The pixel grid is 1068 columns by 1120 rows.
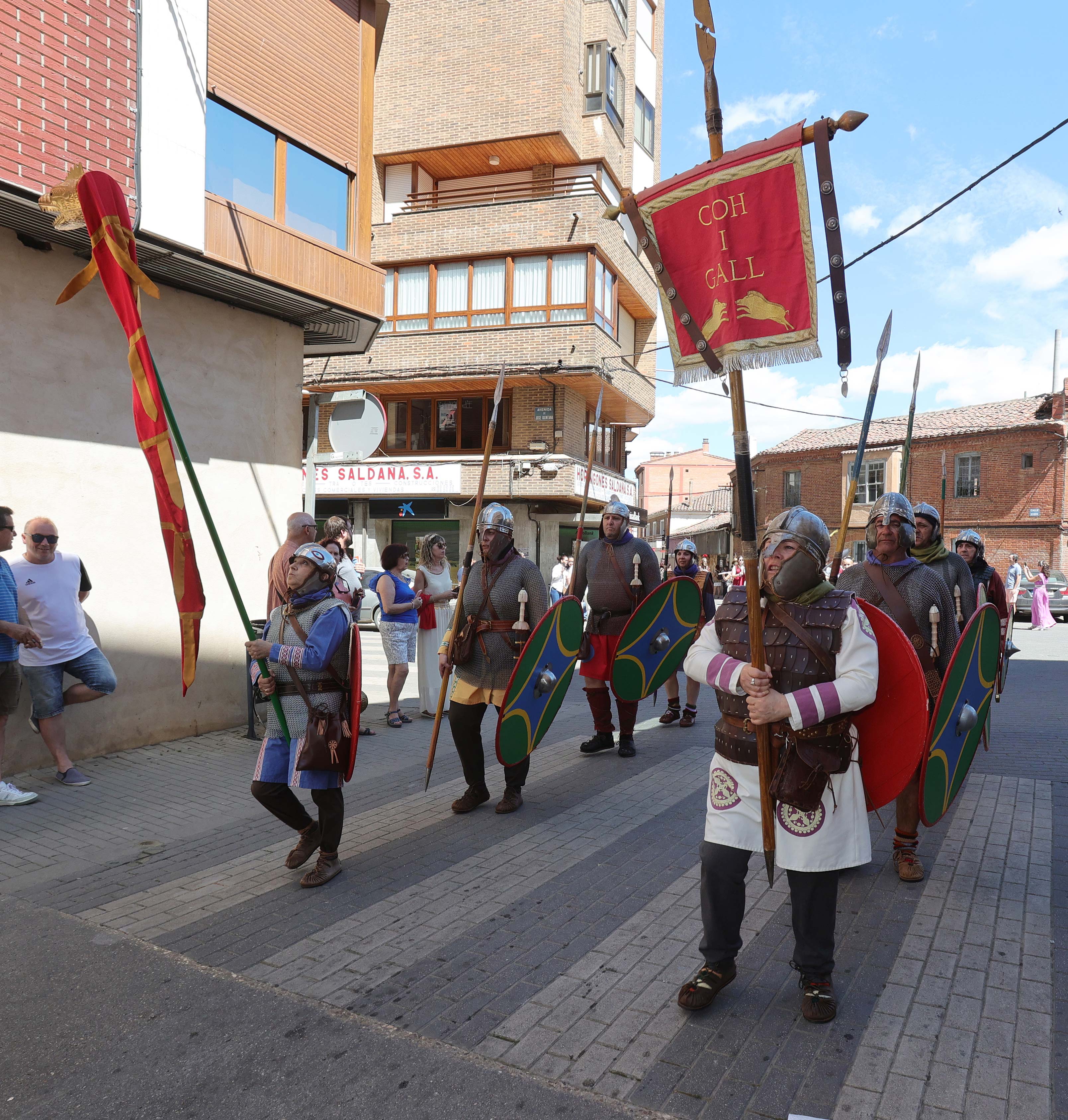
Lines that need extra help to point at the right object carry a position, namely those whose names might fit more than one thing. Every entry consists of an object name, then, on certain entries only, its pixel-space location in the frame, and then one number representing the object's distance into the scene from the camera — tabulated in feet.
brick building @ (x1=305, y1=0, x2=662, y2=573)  73.05
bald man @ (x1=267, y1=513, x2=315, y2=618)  18.13
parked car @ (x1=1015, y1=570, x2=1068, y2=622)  89.56
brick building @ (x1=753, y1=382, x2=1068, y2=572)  119.03
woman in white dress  27.84
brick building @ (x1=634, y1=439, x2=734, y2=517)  280.10
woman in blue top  26.91
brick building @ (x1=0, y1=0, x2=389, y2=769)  20.34
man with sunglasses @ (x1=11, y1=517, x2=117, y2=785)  19.49
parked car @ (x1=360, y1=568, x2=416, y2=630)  56.95
